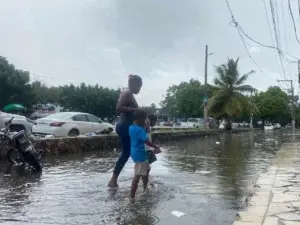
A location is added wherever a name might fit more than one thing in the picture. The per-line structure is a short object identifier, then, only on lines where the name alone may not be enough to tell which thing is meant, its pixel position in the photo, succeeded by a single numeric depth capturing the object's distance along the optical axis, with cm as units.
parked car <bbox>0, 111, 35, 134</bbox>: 1697
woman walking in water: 668
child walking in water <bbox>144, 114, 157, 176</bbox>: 651
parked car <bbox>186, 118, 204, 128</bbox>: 5289
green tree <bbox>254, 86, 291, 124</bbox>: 8269
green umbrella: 3819
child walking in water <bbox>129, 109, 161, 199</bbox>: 593
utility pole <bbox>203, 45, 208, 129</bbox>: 3996
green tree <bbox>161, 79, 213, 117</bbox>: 7169
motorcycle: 872
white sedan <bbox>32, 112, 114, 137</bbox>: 1642
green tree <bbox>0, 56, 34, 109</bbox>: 4453
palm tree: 4484
